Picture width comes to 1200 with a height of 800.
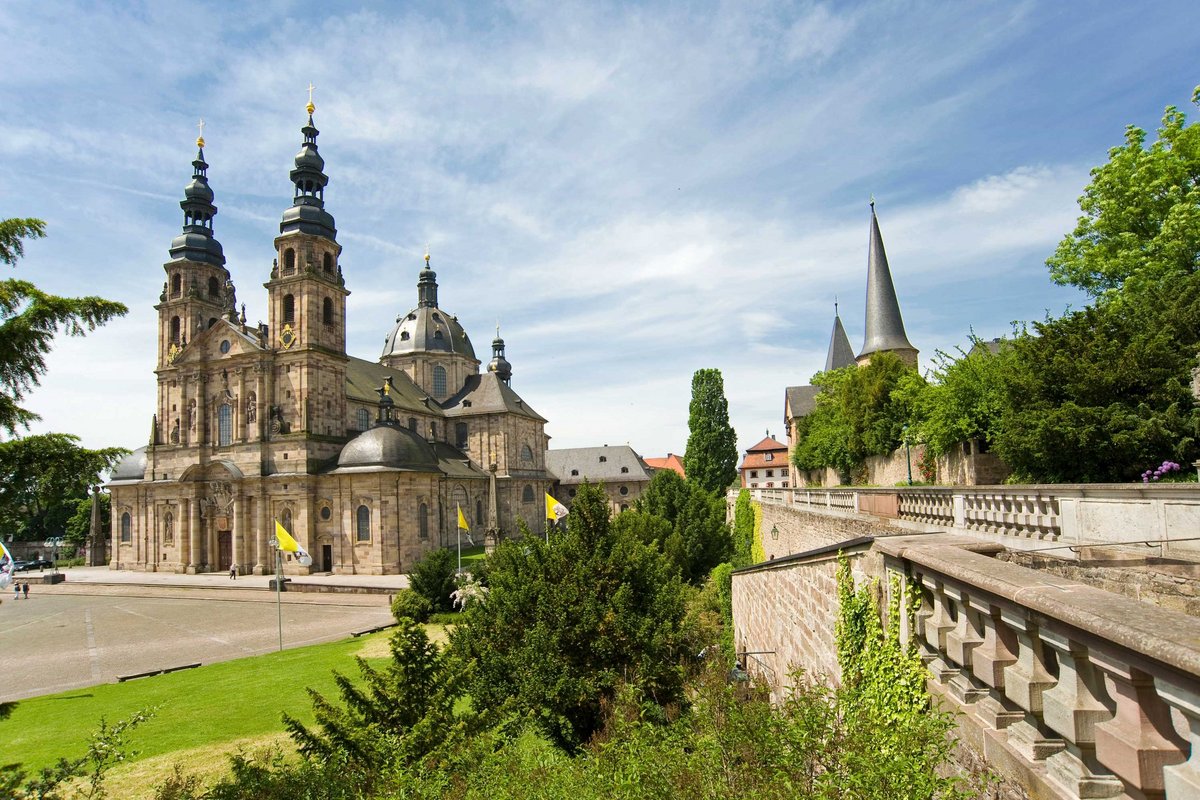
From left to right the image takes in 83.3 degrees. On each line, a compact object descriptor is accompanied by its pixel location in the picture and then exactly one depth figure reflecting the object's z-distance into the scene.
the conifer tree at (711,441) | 54.78
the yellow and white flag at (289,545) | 27.89
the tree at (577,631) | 11.09
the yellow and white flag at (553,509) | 33.50
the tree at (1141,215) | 19.75
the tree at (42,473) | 7.27
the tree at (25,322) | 6.89
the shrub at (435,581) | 28.34
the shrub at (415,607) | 27.36
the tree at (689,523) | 30.14
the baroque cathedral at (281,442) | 43.22
